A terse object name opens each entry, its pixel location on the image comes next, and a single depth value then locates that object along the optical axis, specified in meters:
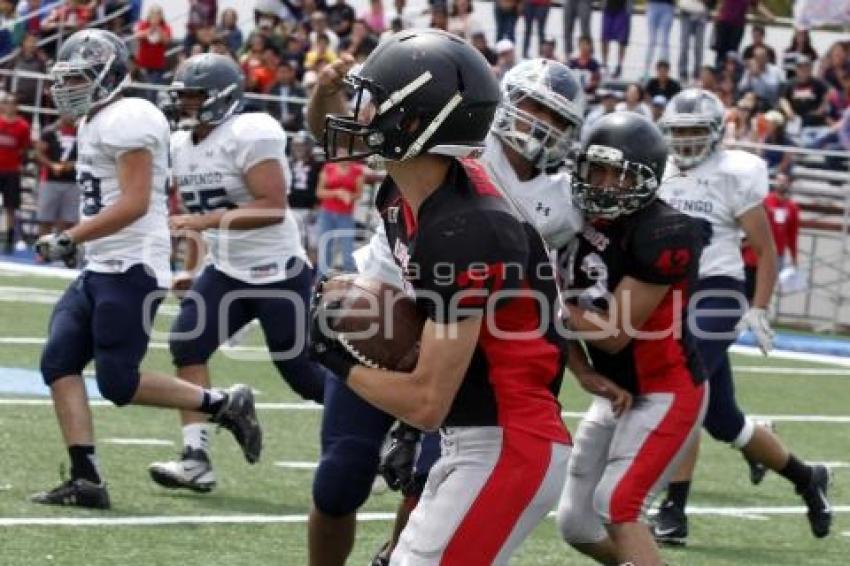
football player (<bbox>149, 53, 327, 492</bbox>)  14.76
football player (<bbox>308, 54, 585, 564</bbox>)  10.25
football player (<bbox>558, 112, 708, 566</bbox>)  10.46
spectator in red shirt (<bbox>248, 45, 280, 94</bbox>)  37.47
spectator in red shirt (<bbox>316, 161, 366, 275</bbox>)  31.23
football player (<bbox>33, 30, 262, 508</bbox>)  13.23
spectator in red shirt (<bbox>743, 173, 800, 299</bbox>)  29.33
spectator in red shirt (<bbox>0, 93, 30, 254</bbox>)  34.69
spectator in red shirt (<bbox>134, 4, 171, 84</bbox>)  39.59
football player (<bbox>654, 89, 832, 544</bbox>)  14.42
